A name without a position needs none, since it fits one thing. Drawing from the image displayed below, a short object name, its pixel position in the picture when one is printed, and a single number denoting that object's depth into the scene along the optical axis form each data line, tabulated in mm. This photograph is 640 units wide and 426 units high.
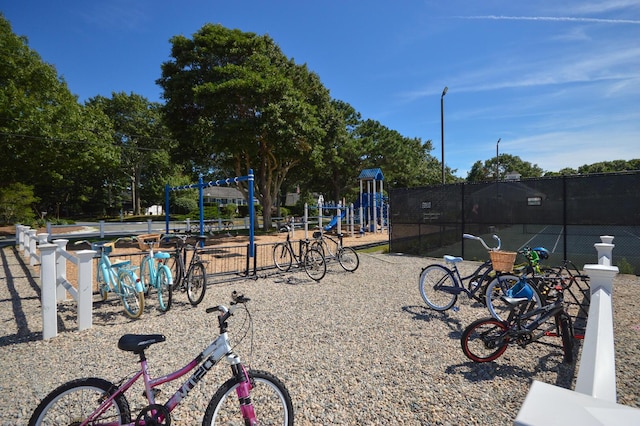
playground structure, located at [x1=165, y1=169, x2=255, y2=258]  10953
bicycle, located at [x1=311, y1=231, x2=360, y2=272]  8625
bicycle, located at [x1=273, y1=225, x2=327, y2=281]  8078
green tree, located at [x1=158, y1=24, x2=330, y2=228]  15781
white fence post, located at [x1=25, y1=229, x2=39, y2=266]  9150
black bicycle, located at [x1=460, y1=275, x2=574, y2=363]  3551
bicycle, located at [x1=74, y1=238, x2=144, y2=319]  5066
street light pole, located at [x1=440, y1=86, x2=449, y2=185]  18109
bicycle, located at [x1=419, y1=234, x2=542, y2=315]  5047
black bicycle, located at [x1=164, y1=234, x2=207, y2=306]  5848
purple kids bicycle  2090
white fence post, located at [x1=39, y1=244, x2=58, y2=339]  4285
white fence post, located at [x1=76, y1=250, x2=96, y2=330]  4551
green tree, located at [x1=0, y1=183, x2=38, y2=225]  21375
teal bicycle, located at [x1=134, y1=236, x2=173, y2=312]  5361
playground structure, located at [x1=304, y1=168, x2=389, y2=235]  18952
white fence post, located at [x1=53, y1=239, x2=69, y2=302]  5727
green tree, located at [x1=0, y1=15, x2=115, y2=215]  15305
